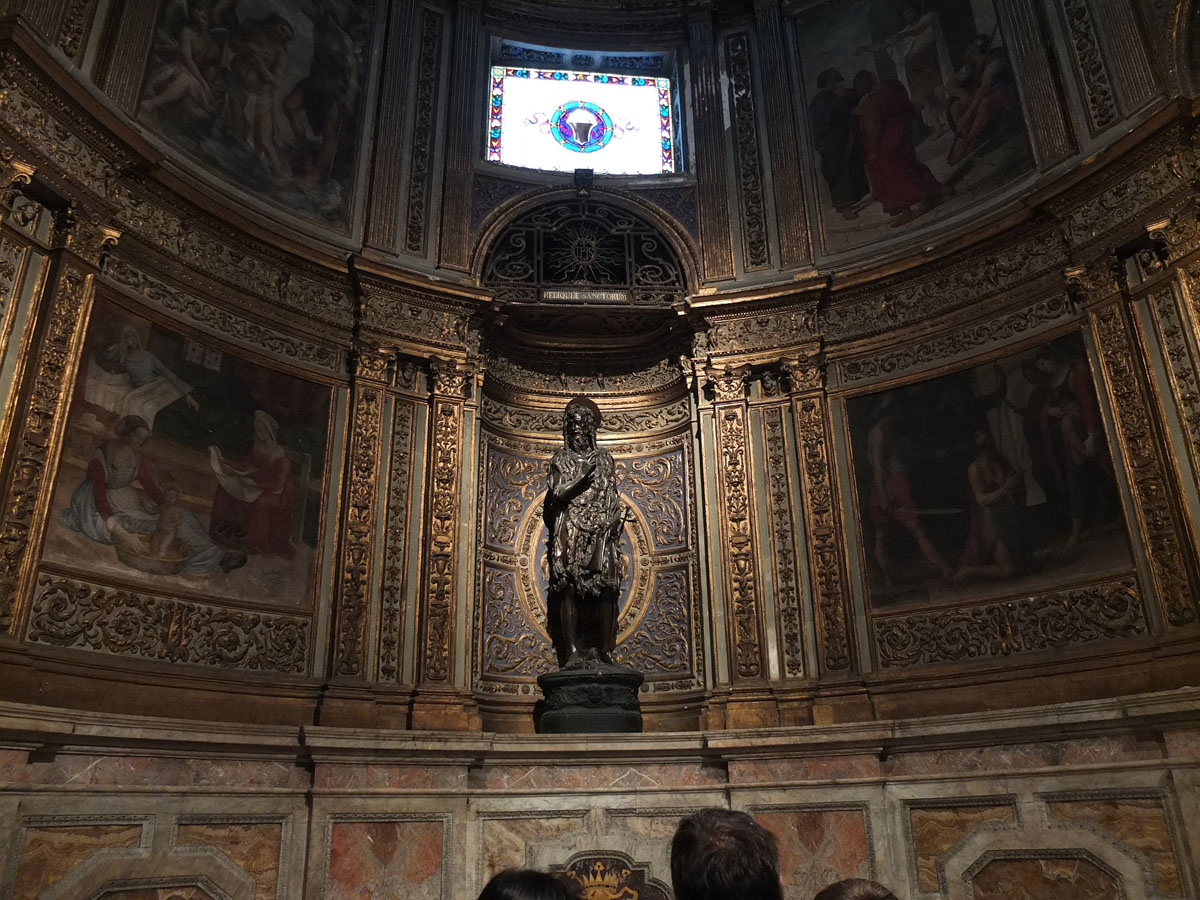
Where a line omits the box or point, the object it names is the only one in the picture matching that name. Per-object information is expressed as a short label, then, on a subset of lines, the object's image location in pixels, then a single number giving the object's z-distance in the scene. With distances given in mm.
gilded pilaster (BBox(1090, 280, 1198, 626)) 7141
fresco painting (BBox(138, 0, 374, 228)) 8680
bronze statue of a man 9031
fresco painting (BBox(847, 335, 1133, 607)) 7922
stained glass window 11711
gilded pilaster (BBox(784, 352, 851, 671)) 8828
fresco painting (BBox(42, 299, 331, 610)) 7094
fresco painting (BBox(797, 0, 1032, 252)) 9570
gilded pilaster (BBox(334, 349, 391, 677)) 8359
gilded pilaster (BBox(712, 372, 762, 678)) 9055
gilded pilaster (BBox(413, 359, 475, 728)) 8500
